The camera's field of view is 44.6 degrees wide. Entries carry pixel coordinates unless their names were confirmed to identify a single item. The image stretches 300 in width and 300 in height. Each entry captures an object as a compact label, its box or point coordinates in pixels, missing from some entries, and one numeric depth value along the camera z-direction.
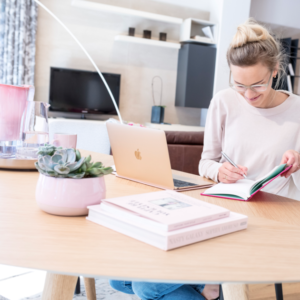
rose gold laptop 1.05
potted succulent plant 0.72
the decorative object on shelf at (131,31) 5.61
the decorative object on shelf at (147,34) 5.66
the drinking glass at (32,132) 1.19
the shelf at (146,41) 5.40
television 5.29
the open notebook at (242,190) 1.02
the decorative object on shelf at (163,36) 5.76
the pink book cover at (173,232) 0.62
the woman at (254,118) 1.44
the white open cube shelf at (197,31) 5.66
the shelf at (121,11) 5.02
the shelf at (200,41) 5.67
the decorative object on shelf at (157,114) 5.75
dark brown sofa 2.92
